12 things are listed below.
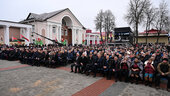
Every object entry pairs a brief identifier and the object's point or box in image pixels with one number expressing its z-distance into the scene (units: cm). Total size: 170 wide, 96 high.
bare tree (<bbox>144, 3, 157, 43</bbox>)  2611
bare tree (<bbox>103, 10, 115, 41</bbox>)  3666
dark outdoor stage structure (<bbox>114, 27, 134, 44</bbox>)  2354
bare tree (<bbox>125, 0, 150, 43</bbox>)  2531
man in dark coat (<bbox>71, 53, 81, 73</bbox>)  873
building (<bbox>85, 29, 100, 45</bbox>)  5066
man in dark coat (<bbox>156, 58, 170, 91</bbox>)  576
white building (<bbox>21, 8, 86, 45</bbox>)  2930
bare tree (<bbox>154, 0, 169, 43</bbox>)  2824
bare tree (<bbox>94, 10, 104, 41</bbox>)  3612
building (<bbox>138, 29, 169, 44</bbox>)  4150
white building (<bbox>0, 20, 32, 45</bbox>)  2256
